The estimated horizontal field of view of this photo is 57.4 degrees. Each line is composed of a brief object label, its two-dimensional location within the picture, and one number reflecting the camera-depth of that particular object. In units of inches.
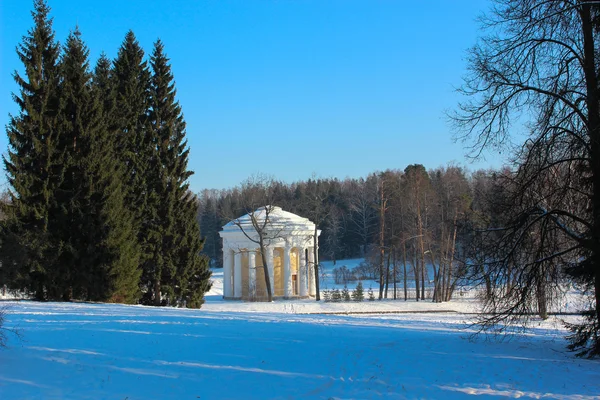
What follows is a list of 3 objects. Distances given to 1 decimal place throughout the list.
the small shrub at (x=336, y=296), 1692.4
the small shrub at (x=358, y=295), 1701.5
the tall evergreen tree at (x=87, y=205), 1082.7
